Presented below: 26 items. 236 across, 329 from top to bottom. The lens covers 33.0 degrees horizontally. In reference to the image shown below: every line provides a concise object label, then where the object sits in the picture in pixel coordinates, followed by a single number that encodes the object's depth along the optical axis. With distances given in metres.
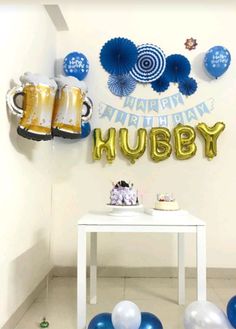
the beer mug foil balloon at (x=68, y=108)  2.59
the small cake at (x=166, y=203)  2.41
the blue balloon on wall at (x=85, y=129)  3.26
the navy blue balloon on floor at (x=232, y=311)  1.82
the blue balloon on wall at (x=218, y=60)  3.25
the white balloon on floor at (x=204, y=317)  1.71
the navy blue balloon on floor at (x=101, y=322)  1.85
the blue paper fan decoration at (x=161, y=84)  3.37
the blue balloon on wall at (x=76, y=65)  3.30
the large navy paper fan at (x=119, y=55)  3.25
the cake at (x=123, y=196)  2.37
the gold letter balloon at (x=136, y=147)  3.27
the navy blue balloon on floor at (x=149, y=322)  1.84
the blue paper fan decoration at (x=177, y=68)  3.35
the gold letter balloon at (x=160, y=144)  3.28
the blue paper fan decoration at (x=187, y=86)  3.36
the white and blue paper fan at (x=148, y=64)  3.34
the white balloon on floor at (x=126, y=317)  1.77
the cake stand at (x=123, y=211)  2.32
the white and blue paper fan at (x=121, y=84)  3.38
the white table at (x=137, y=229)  2.09
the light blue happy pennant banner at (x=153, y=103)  3.39
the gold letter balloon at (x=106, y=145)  3.29
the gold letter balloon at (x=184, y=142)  3.27
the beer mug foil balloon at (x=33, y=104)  2.23
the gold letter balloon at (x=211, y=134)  3.26
